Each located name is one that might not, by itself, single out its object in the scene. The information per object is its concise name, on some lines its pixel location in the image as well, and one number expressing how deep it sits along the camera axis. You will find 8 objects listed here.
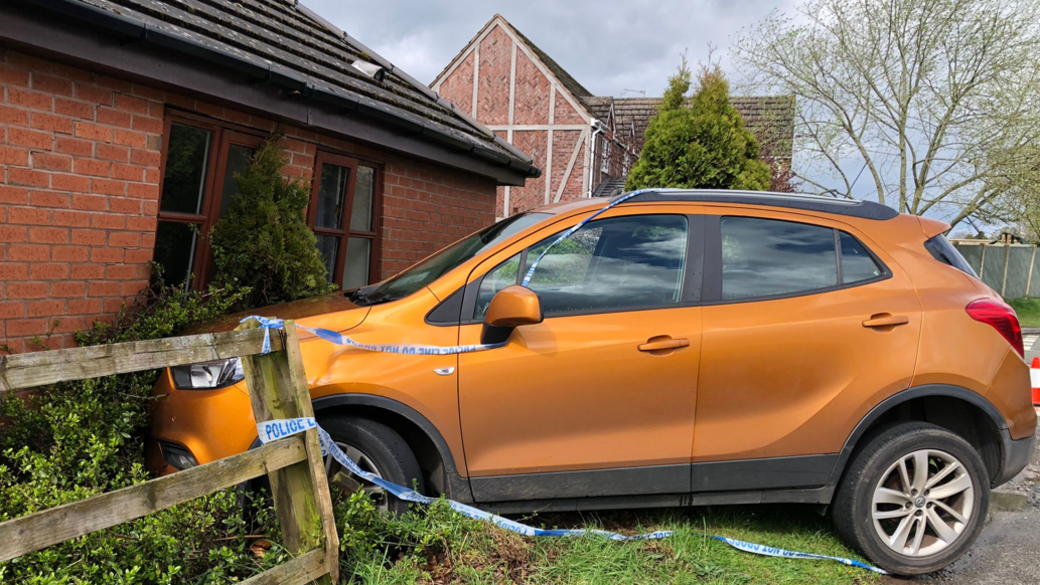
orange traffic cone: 4.70
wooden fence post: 2.69
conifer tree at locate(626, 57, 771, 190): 9.32
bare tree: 16.25
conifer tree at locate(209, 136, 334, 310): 4.56
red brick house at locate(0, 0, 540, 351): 3.54
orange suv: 3.16
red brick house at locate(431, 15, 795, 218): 22.98
